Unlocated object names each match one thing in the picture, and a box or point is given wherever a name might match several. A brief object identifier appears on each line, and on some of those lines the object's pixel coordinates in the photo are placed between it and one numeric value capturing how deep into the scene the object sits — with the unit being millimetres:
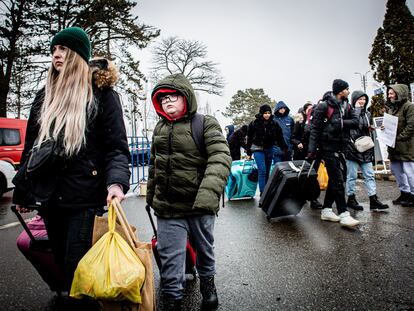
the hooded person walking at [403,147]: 5469
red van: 10484
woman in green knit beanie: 1761
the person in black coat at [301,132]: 6856
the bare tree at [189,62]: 30984
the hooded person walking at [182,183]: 2193
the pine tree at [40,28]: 17075
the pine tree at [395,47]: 19734
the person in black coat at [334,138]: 4457
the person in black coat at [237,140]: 9312
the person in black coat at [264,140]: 6332
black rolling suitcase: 4613
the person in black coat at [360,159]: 5301
